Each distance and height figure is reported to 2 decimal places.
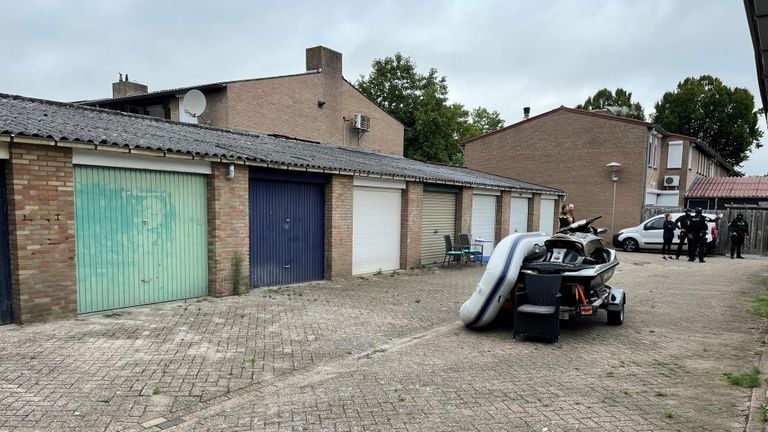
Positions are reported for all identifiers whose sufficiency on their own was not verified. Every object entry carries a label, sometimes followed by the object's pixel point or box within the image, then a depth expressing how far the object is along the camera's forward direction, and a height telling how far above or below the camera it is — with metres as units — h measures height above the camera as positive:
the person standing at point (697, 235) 16.30 -1.19
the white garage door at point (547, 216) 21.62 -0.83
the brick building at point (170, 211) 6.61 -0.37
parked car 19.38 -1.57
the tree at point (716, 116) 38.53 +6.91
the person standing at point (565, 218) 13.63 -0.56
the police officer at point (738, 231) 18.49 -1.14
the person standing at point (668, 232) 18.39 -1.22
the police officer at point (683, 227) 16.73 -0.94
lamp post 23.57 +0.99
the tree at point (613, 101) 49.77 +10.19
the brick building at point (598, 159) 23.48 +2.13
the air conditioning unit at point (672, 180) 25.81 +1.08
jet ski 6.90 -1.13
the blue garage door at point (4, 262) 6.48 -1.01
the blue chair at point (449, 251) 14.21 -1.64
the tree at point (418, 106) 39.19 +7.71
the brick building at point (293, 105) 20.08 +4.00
